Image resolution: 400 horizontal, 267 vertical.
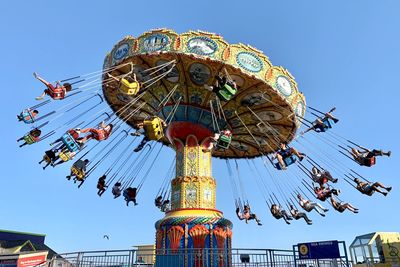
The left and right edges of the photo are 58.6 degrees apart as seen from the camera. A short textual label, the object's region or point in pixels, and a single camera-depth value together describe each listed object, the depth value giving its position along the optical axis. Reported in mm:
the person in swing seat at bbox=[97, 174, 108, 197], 16042
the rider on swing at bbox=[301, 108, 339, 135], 14344
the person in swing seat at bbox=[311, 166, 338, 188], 13867
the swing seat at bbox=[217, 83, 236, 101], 11795
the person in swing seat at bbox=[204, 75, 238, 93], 11766
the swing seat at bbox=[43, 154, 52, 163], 12414
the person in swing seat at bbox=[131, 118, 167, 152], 16402
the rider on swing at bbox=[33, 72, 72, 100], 11743
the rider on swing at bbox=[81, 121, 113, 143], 12194
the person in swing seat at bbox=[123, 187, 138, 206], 16422
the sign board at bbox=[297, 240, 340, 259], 11336
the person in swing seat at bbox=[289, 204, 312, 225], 15492
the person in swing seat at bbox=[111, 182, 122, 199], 16625
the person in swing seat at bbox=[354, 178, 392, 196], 12488
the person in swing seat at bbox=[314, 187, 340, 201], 13852
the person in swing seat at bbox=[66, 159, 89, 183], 13719
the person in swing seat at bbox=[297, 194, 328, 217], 14623
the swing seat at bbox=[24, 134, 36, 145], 12664
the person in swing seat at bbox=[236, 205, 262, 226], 17219
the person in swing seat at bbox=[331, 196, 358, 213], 13648
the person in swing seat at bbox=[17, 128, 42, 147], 12664
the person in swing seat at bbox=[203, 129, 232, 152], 13586
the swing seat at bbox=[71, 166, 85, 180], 13703
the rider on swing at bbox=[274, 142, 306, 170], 14277
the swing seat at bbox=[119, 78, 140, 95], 11758
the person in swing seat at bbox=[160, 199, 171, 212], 17766
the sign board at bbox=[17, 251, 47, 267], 14434
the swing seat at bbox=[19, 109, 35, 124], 12365
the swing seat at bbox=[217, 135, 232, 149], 13484
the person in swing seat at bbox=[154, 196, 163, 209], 17767
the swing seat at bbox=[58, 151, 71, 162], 12438
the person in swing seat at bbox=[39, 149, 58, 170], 12367
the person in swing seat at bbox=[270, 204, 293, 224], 16297
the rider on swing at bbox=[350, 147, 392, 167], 12602
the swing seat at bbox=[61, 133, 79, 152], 11617
